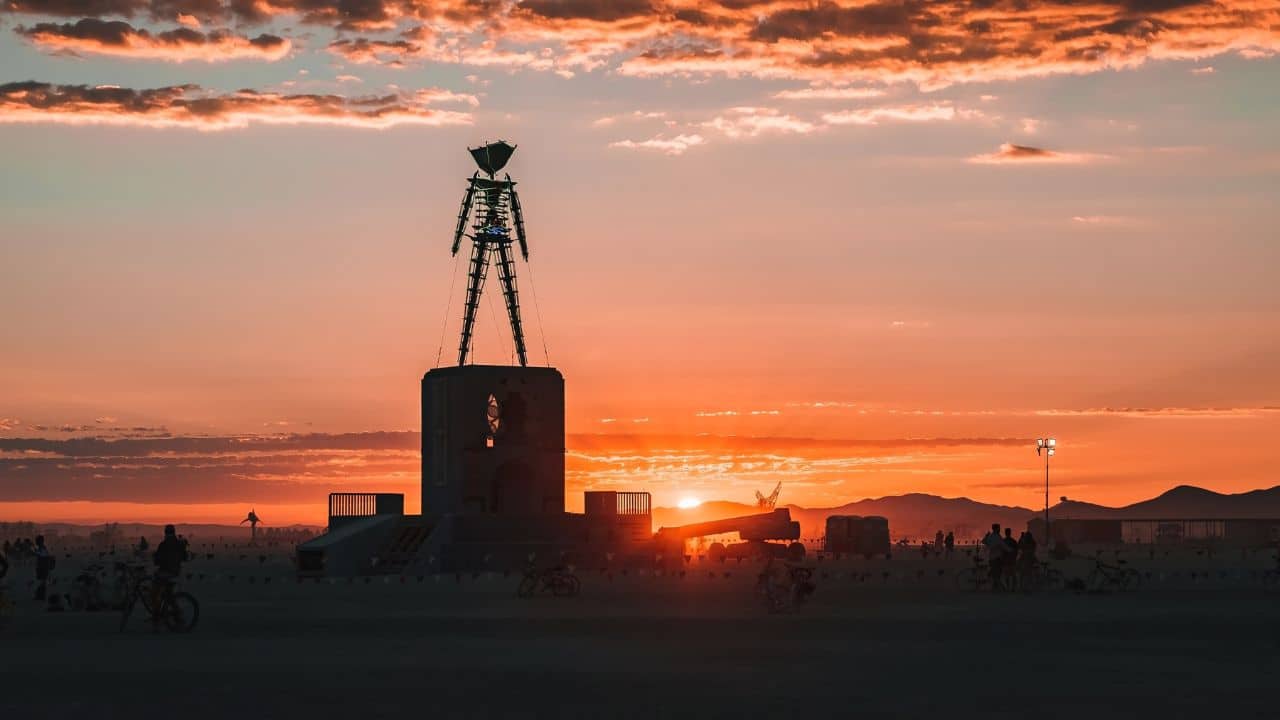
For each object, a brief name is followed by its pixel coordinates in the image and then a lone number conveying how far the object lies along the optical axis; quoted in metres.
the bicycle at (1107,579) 52.00
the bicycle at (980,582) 51.12
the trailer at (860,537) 114.04
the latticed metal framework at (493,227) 85.38
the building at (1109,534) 160.38
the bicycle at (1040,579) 50.31
